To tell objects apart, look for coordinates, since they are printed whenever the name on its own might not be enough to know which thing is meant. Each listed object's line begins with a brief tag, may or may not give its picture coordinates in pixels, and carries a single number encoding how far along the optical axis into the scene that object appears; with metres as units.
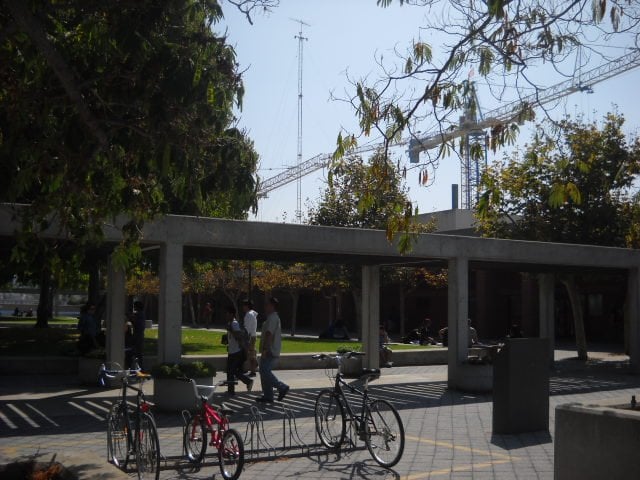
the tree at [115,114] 9.28
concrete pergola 13.96
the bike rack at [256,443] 9.75
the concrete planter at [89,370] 16.81
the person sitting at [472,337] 20.78
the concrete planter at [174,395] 13.09
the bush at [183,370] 12.98
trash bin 11.34
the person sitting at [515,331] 23.72
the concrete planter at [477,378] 16.53
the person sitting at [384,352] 22.39
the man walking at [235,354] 15.64
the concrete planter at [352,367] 19.20
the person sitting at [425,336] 32.16
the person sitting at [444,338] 27.88
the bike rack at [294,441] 10.23
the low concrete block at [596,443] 6.56
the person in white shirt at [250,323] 16.12
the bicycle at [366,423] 9.15
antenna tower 39.78
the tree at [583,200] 23.81
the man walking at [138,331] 18.31
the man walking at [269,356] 13.77
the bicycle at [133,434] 7.97
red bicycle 8.13
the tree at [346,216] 33.06
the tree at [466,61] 8.55
